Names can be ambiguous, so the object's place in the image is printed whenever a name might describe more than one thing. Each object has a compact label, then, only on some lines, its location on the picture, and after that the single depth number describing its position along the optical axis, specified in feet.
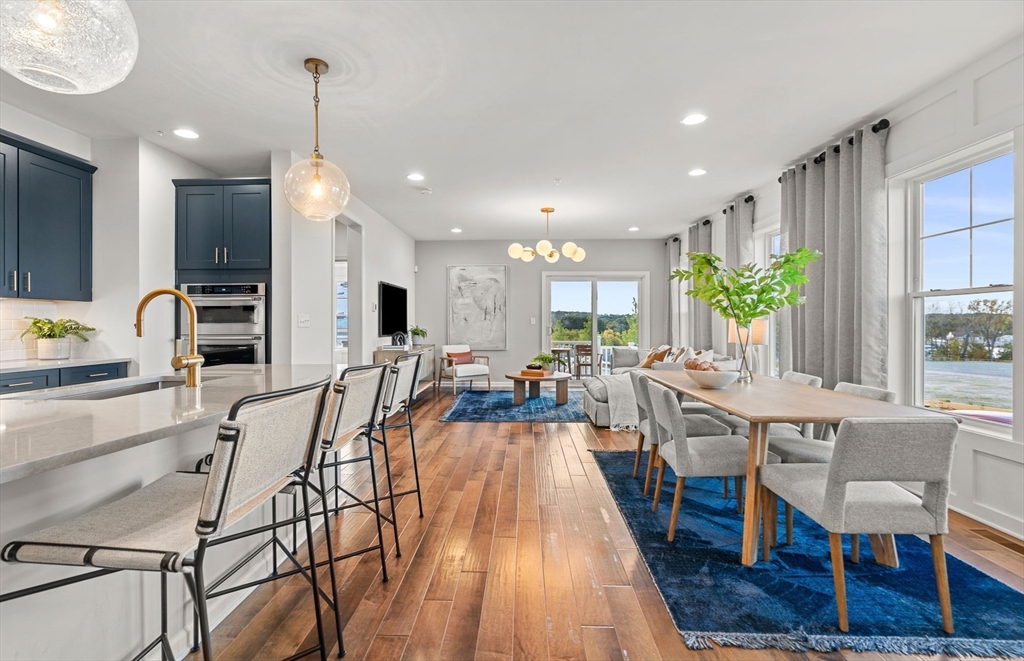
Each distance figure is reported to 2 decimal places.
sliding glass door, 28.09
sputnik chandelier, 19.85
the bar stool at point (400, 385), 7.69
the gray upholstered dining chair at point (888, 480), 5.31
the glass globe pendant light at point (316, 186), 8.38
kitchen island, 3.38
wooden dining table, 6.38
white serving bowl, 9.15
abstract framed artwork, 28.07
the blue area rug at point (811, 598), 5.42
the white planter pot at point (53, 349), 11.39
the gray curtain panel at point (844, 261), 11.09
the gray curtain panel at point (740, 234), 17.93
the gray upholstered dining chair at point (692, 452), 7.59
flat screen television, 21.56
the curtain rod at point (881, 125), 10.92
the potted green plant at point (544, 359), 21.74
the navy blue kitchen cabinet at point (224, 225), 13.46
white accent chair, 23.86
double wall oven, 13.39
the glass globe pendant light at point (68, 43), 4.13
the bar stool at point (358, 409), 5.65
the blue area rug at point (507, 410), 18.13
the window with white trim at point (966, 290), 8.91
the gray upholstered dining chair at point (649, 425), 9.32
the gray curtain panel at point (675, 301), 25.04
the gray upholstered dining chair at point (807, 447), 7.88
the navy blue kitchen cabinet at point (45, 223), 10.51
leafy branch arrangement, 9.41
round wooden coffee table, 20.54
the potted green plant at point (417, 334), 24.58
